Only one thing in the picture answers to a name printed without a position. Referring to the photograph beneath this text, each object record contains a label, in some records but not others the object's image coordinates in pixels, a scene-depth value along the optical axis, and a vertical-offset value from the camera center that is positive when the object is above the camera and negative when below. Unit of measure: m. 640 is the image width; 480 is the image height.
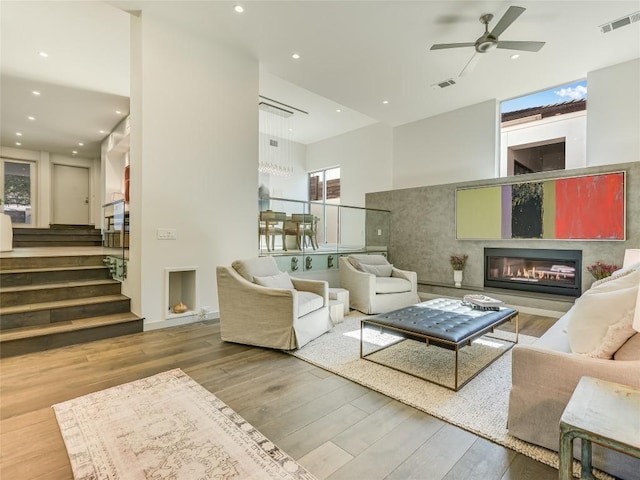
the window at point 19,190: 9.03 +1.32
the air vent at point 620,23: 3.55 +2.56
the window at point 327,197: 6.10 +1.17
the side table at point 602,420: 1.00 -0.66
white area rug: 1.82 -1.17
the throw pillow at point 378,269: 5.05 -0.59
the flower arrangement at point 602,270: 4.29 -0.50
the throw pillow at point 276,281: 3.32 -0.53
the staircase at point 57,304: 3.05 -0.82
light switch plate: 3.74 +0.00
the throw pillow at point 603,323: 1.46 -0.45
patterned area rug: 1.49 -1.16
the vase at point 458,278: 5.84 -0.84
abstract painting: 4.36 +0.42
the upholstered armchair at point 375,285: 4.59 -0.79
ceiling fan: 3.03 +2.14
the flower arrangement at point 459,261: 5.85 -0.51
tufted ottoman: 2.32 -0.77
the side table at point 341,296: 4.29 -0.88
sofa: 1.41 -0.66
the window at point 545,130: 5.07 +1.85
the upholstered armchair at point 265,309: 3.02 -0.78
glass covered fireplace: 4.82 -0.60
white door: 9.77 +1.27
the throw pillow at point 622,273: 2.35 -0.30
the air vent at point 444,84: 5.14 +2.60
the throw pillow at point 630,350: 1.42 -0.55
